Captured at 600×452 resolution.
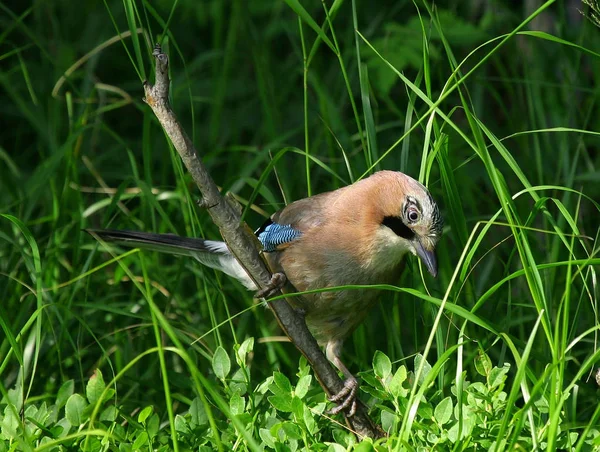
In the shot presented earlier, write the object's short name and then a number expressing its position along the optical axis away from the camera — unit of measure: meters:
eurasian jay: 5.41
